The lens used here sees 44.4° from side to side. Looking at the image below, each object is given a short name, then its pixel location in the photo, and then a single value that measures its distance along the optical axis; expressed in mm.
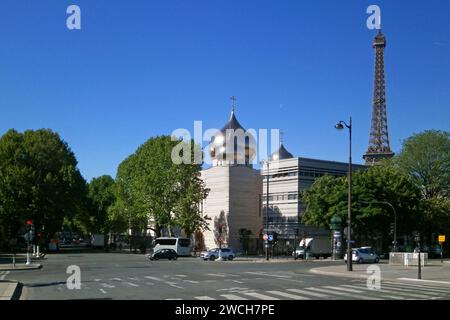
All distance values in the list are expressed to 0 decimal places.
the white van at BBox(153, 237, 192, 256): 69750
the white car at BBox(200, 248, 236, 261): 60750
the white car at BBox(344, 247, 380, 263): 52250
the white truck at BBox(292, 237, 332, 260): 66625
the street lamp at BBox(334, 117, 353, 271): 35406
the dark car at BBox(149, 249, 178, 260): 59169
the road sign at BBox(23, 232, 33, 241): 43656
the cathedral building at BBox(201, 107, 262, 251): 78875
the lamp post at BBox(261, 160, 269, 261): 56312
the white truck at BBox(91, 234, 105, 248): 99500
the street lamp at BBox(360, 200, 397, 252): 60850
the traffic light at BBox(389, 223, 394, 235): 68075
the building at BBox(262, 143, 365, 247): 77875
